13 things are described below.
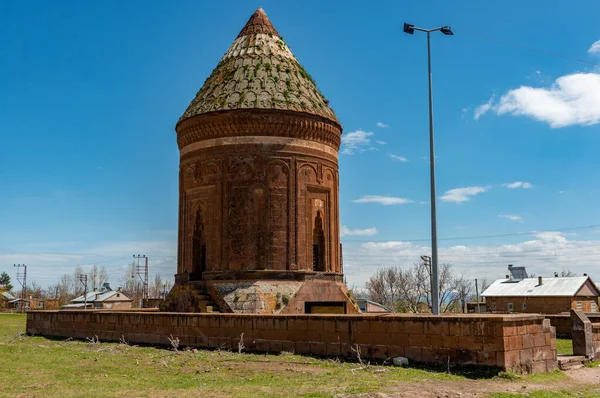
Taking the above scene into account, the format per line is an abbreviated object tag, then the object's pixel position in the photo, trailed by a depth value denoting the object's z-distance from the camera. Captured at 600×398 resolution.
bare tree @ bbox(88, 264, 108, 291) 128.43
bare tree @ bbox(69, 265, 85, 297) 131.18
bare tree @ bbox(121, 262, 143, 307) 86.66
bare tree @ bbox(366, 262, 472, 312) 60.67
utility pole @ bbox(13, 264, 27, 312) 83.94
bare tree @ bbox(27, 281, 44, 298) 120.29
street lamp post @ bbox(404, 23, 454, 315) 16.32
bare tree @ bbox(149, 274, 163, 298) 126.07
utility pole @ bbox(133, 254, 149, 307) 68.69
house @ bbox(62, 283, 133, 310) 74.75
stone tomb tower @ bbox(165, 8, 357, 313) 23.73
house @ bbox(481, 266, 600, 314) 54.58
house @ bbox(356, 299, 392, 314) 45.73
